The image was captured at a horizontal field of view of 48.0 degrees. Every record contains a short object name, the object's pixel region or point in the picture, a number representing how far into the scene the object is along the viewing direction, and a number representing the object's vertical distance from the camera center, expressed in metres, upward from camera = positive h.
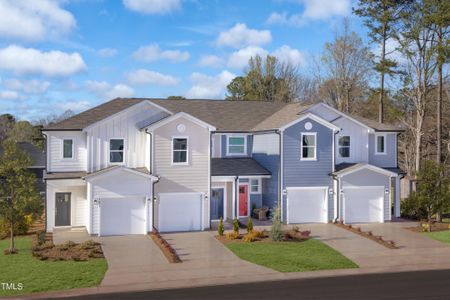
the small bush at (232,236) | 23.66 -3.40
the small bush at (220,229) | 24.56 -3.22
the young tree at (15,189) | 20.88 -1.12
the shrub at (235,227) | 24.11 -3.05
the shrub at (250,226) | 24.53 -3.04
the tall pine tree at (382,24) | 35.94 +10.24
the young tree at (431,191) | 26.53 -1.41
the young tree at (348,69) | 48.72 +9.35
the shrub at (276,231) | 23.11 -3.10
